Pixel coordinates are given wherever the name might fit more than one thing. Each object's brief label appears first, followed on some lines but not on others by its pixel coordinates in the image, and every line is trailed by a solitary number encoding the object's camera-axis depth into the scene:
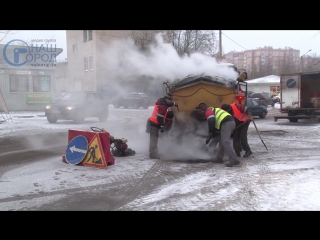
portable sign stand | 7.05
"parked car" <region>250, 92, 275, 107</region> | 30.36
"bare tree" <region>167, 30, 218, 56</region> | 14.89
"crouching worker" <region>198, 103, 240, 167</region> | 7.39
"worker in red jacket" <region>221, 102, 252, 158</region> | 8.34
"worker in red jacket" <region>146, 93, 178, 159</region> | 8.12
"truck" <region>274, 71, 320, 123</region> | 16.92
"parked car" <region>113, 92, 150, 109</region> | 24.20
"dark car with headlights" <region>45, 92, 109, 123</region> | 15.73
